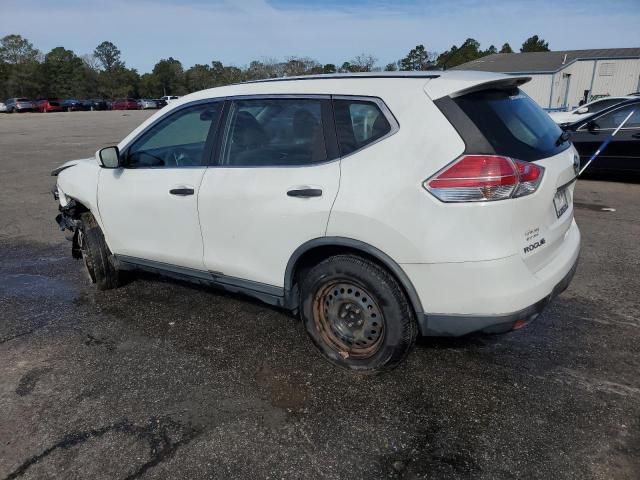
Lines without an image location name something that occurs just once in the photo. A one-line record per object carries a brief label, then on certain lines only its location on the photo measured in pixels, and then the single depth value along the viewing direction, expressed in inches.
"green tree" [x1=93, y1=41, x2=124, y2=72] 4079.7
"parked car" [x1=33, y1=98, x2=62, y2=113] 2317.9
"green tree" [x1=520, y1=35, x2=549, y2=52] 3284.9
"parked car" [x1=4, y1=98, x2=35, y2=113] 2237.9
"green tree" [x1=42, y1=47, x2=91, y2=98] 3120.1
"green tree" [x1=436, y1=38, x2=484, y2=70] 2349.9
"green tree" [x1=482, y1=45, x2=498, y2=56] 3138.3
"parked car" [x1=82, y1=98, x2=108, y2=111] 2596.0
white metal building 1744.6
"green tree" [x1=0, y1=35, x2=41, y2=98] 2920.8
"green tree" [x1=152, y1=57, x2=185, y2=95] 3698.3
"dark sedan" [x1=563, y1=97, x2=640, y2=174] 342.0
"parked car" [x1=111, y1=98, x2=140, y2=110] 2731.3
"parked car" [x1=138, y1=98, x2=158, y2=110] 2755.9
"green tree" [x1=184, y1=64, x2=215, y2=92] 3646.9
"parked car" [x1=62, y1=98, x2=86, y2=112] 2468.0
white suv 100.3
